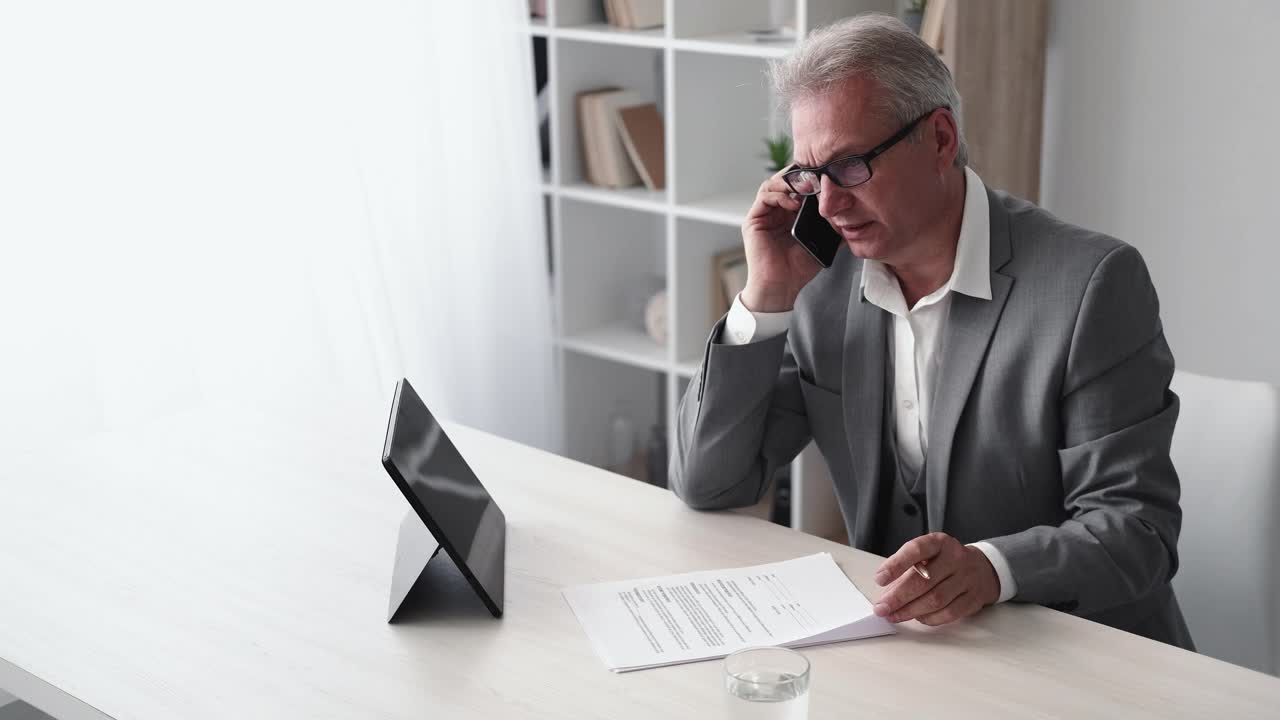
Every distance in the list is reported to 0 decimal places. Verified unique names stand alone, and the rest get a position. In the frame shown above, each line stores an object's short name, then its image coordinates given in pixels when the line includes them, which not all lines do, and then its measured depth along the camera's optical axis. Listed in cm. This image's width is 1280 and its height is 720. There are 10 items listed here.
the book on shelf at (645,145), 345
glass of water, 117
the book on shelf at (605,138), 346
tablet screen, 149
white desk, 132
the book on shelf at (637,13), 332
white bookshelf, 318
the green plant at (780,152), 312
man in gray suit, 160
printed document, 142
